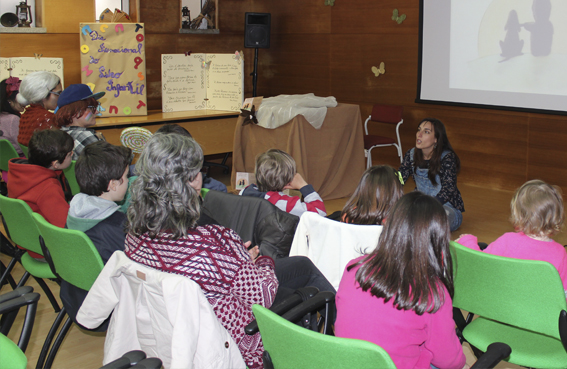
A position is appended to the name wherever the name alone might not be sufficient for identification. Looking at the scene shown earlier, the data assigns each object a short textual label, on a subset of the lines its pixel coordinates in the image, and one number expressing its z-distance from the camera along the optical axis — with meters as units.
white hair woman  3.74
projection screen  5.03
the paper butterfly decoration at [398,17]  6.10
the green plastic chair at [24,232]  2.34
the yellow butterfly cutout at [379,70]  6.41
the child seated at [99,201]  2.10
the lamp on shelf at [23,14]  5.58
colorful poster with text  5.61
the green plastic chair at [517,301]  1.64
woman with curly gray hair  1.60
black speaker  6.84
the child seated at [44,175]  2.58
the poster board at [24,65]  5.16
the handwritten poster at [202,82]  6.07
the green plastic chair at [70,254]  1.89
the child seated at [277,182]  2.70
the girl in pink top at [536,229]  1.96
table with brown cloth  4.88
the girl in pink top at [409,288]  1.40
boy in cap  3.40
